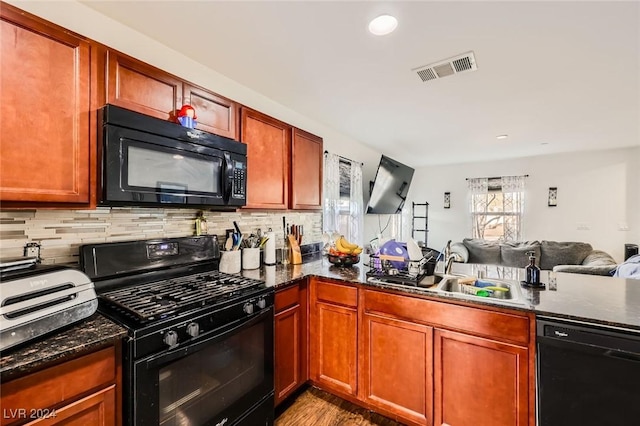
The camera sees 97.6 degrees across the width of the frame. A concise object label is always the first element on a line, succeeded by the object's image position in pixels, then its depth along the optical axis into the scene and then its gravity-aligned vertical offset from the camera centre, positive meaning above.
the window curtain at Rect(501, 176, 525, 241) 5.41 +0.13
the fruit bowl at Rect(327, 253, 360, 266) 2.34 -0.39
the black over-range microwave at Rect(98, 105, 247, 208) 1.22 +0.25
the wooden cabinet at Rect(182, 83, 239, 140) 1.67 +0.65
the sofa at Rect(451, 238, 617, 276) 4.25 -0.69
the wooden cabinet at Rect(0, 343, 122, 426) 0.81 -0.58
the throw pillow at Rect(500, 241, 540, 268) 4.73 -0.69
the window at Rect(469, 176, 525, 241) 5.45 +0.10
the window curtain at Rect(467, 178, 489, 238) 5.75 +0.18
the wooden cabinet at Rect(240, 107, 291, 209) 2.03 +0.42
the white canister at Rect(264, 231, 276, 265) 2.26 -0.30
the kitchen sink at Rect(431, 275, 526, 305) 1.51 -0.47
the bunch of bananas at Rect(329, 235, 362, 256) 2.38 -0.32
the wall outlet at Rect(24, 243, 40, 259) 1.25 -0.17
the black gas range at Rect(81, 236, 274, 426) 1.08 -0.53
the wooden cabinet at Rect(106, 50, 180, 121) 1.33 +0.65
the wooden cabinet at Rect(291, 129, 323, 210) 2.44 +0.39
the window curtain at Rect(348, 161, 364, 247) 3.86 +0.07
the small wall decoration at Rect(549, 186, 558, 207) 5.13 +0.29
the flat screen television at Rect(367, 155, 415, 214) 3.94 +0.39
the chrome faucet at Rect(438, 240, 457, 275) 2.00 -0.35
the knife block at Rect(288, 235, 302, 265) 2.40 -0.35
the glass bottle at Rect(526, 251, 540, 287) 1.71 -0.39
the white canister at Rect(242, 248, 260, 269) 2.10 -0.35
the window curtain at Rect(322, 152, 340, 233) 3.34 +0.22
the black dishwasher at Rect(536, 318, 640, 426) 1.16 -0.71
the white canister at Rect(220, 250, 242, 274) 1.97 -0.35
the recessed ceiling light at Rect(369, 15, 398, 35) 1.46 +1.01
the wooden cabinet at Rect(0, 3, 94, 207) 1.03 +0.40
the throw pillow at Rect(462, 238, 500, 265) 5.02 -0.71
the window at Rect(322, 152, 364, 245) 3.38 +0.19
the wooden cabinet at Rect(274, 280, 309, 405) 1.80 -0.87
